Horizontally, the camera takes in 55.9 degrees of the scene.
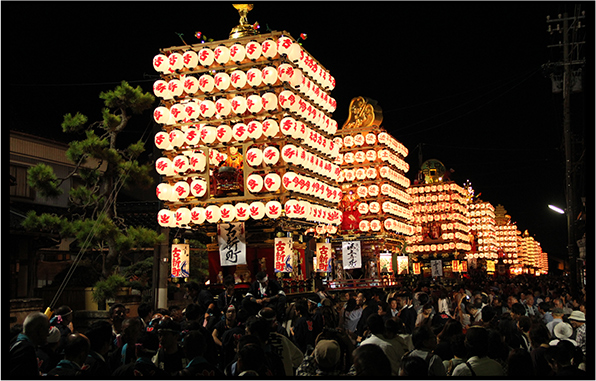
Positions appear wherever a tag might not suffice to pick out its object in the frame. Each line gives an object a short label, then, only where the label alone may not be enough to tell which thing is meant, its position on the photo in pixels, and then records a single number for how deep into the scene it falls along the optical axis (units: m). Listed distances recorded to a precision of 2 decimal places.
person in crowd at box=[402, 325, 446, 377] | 6.26
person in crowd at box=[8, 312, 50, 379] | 5.09
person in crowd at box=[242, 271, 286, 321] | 9.14
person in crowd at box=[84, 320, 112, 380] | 5.69
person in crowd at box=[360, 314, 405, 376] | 6.64
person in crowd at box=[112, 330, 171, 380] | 5.35
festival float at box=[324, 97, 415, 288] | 39.75
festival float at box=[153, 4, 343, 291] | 22.33
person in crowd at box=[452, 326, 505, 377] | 5.70
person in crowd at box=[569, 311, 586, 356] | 7.83
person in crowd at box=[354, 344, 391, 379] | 4.63
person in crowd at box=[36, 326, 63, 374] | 6.38
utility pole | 20.36
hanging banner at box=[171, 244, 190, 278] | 22.78
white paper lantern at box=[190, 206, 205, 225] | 22.92
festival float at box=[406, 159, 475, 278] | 57.75
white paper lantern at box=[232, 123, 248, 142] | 22.70
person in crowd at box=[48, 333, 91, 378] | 5.52
